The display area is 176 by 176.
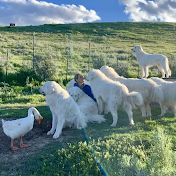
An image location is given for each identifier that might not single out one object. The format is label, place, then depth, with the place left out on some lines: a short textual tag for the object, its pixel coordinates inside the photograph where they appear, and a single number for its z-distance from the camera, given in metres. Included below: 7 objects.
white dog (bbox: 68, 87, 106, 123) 7.59
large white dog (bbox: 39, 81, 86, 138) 6.41
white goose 5.63
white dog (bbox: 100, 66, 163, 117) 8.06
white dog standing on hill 13.15
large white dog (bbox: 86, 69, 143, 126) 7.10
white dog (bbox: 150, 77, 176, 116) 7.96
